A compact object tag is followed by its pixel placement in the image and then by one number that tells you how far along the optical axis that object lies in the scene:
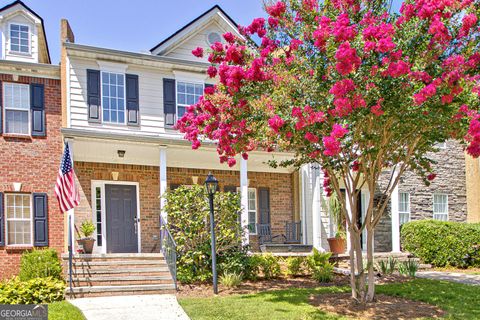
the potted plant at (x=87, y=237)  12.25
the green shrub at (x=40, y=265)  11.37
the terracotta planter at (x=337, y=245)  14.90
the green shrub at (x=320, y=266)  11.59
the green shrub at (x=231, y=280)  10.70
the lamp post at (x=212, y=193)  10.20
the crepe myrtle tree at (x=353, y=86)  7.36
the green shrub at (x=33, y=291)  9.13
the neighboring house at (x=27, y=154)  13.37
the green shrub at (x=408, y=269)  11.95
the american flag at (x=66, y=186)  10.44
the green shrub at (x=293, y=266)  12.32
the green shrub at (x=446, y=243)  14.99
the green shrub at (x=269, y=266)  11.88
